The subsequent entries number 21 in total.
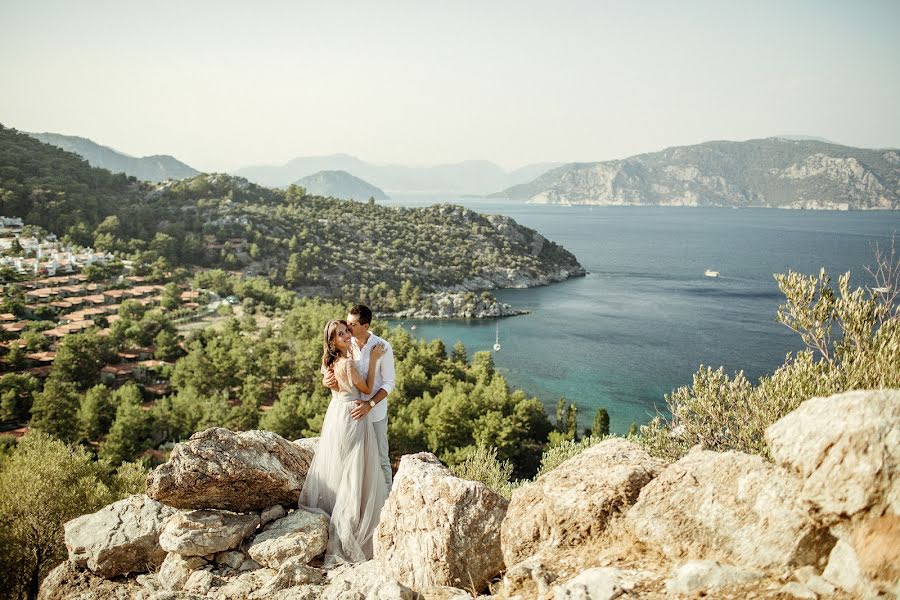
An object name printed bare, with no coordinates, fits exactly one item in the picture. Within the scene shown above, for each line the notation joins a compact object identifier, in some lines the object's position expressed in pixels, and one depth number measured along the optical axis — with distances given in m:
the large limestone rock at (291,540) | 5.89
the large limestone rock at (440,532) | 5.15
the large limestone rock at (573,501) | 4.74
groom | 6.37
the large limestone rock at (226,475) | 6.19
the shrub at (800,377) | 6.91
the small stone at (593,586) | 3.74
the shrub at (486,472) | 14.70
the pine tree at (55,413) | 27.80
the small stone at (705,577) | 3.50
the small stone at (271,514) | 6.59
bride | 6.28
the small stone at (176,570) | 5.87
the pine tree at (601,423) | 34.44
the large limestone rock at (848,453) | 3.16
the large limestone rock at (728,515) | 3.51
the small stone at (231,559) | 6.01
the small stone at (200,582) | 5.57
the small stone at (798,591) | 3.18
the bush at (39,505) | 9.77
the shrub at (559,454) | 15.89
